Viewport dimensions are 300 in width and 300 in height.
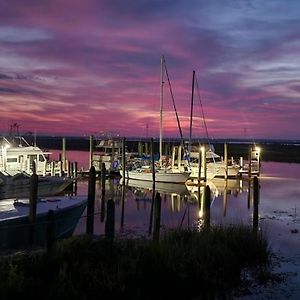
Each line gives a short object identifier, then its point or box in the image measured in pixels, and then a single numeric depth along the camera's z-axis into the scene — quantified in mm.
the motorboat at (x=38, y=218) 10955
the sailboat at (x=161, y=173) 32685
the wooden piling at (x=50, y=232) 8786
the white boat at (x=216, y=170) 36579
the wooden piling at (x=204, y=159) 32998
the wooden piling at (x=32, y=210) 11233
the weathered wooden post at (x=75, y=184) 27638
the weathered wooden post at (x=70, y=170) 30693
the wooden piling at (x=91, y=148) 33828
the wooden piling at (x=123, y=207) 17571
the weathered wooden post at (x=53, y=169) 29788
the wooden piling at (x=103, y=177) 20173
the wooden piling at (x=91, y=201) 12529
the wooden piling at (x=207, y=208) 11811
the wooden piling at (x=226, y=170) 36438
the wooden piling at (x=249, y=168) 35927
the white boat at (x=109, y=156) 39252
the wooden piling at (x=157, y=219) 10331
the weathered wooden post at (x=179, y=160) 35752
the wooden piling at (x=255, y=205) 12481
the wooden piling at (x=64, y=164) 33455
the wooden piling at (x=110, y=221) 9841
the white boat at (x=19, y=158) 26008
